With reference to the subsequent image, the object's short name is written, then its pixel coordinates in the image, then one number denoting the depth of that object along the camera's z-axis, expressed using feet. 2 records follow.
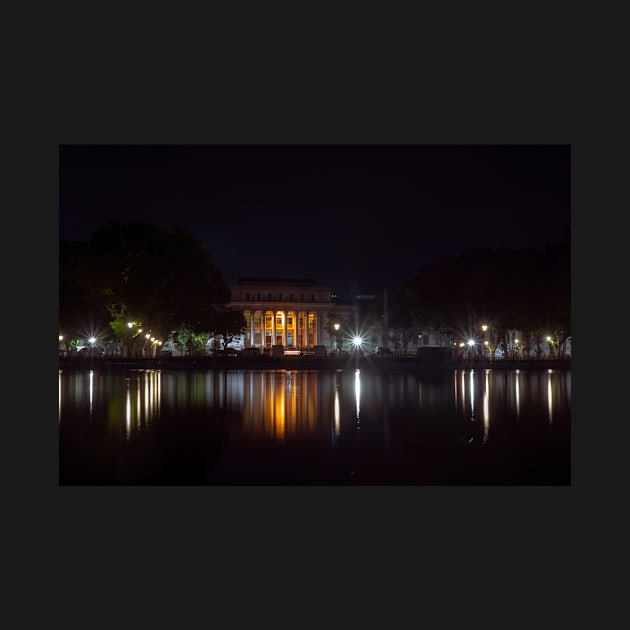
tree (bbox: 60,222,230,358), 152.56
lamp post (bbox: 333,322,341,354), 331.41
